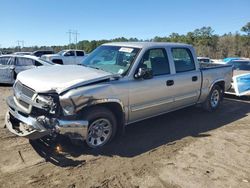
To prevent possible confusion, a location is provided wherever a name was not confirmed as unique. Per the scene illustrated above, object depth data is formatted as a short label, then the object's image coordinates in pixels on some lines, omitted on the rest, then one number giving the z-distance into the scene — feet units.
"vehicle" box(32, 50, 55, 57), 70.14
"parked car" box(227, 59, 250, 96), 21.70
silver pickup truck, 9.94
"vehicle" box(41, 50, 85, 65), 50.03
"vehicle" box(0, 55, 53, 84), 28.83
